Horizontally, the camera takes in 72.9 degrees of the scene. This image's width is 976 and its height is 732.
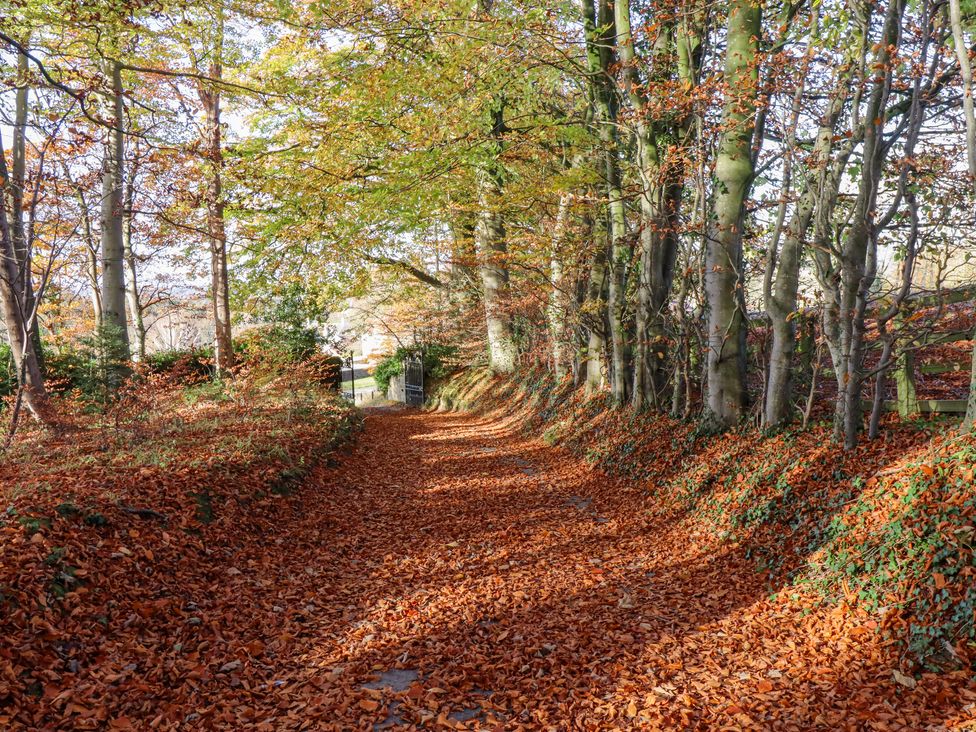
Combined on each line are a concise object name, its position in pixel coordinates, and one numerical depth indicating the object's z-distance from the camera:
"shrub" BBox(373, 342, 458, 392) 26.73
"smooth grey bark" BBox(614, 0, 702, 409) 8.64
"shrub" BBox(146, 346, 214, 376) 18.19
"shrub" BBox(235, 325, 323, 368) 15.03
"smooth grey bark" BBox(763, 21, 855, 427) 6.24
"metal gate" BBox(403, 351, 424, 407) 27.12
